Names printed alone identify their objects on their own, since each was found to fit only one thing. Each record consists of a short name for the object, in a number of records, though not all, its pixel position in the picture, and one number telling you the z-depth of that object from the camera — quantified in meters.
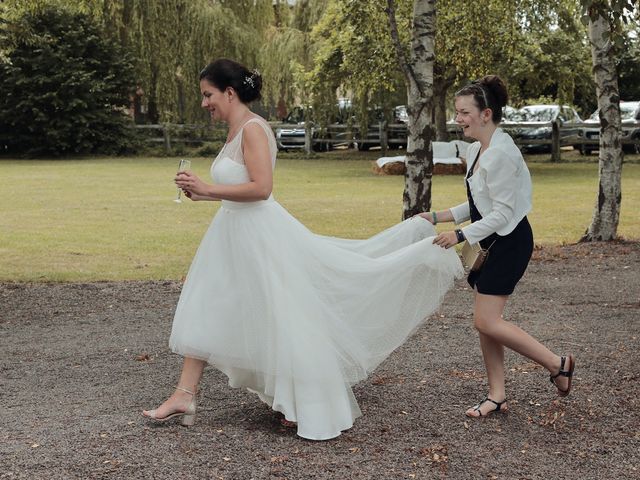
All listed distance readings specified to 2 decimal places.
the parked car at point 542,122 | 35.31
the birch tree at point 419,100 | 12.47
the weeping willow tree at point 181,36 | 36.47
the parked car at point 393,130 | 36.97
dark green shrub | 38.50
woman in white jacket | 5.19
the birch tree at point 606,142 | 13.02
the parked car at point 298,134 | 38.16
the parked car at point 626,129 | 34.22
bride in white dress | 5.22
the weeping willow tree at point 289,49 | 35.78
